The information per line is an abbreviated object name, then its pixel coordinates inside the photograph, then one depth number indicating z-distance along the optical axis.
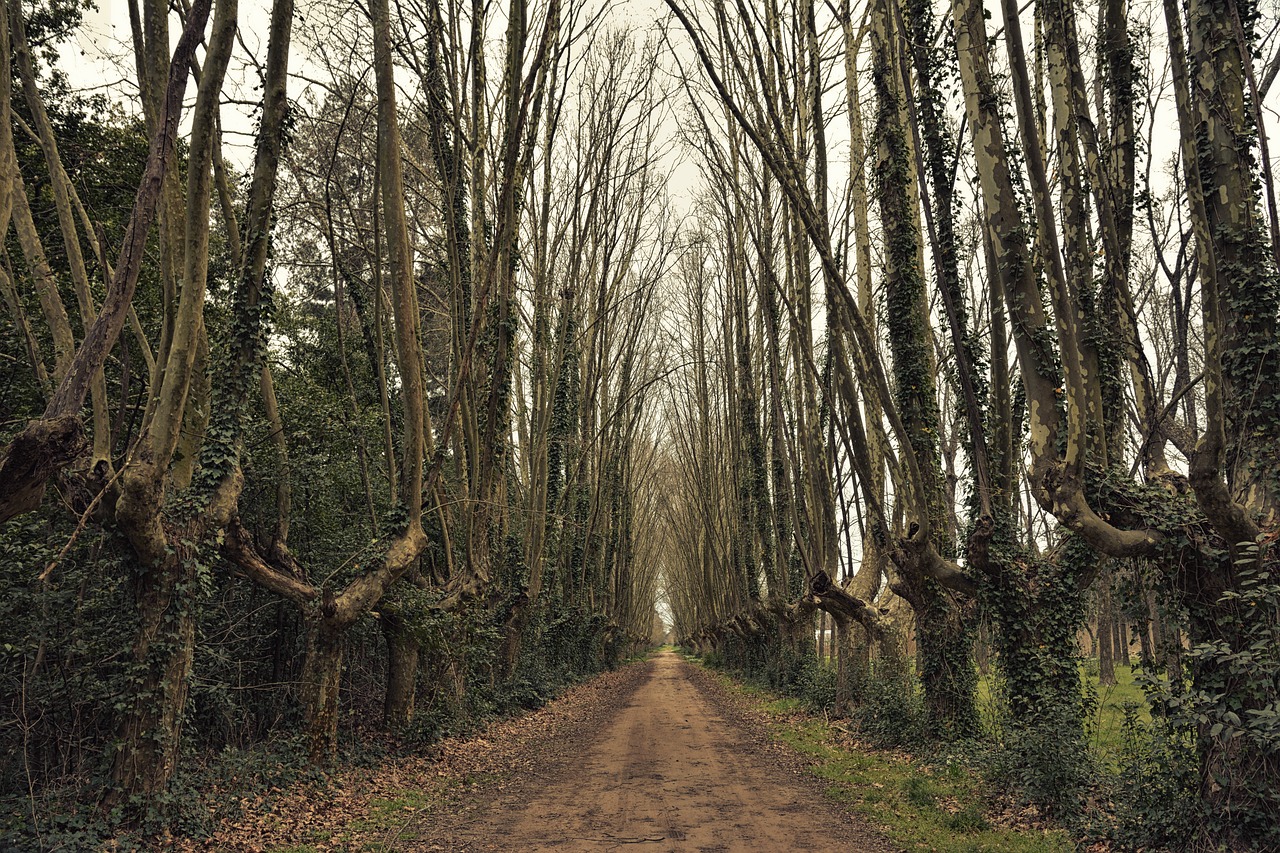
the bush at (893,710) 10.26
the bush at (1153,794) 5.08
